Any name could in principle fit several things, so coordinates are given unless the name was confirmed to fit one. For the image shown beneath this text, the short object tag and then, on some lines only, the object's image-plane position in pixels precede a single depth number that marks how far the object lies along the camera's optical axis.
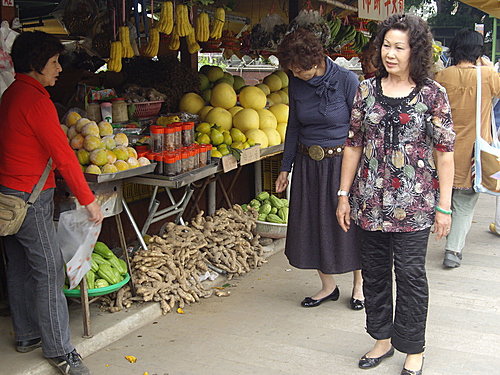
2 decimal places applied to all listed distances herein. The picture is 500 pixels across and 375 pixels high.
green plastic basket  3.55
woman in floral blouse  2.90
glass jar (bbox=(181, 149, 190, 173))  4.03
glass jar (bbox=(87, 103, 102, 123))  4.21
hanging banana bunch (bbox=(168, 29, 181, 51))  4.77
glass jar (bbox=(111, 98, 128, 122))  4.34
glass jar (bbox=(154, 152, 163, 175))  3.92
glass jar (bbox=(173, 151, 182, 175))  3.94
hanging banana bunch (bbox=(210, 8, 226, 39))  5.09
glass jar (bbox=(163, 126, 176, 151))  4.03
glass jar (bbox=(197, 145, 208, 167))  4.24
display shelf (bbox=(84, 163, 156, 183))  3.44
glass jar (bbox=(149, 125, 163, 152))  3.98
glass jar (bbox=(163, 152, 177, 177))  3.90
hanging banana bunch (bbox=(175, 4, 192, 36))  4.54
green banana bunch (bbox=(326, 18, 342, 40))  6.52
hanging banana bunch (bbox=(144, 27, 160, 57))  4.58
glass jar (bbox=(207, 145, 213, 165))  4.36
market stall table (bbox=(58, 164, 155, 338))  3.49
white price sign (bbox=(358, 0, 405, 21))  5.53
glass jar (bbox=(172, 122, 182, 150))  4.11
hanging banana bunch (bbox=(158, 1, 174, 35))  4.47
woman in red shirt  2.94
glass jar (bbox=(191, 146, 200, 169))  4.15
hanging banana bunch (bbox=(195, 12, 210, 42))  4.95
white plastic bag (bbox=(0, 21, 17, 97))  3.43
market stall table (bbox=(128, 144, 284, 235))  3.89
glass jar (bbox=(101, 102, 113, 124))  4.24
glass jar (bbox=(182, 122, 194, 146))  4.26
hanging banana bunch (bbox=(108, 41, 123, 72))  4.32
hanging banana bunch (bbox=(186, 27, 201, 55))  4.90
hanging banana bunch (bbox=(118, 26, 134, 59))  4.37
